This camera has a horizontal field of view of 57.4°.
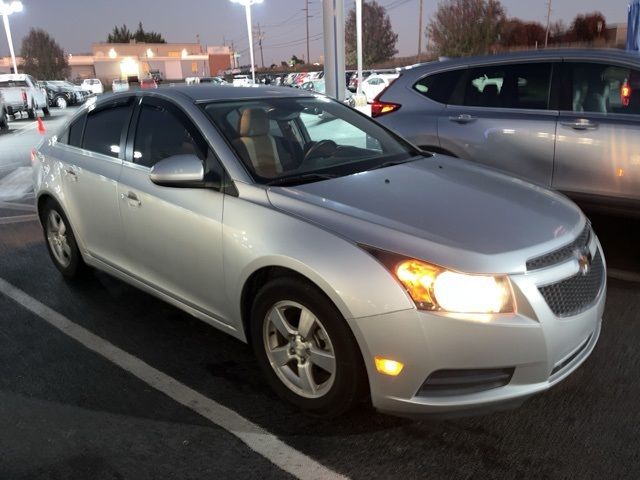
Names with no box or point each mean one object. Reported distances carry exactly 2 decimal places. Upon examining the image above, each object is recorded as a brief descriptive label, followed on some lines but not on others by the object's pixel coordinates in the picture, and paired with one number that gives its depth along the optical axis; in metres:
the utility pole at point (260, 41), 108.38
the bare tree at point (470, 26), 59.72
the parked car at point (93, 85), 52.99
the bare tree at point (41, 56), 76.62
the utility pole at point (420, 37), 66.27
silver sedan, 2.48
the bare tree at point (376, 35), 84.50
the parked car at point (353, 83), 30.80
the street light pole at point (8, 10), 41.75
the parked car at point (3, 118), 20.69
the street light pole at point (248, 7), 39.50
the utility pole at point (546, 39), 58.51
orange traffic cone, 17.66
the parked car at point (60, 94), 36.95
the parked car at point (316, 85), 27.20
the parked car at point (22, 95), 24.61
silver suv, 4.93
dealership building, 106.25
